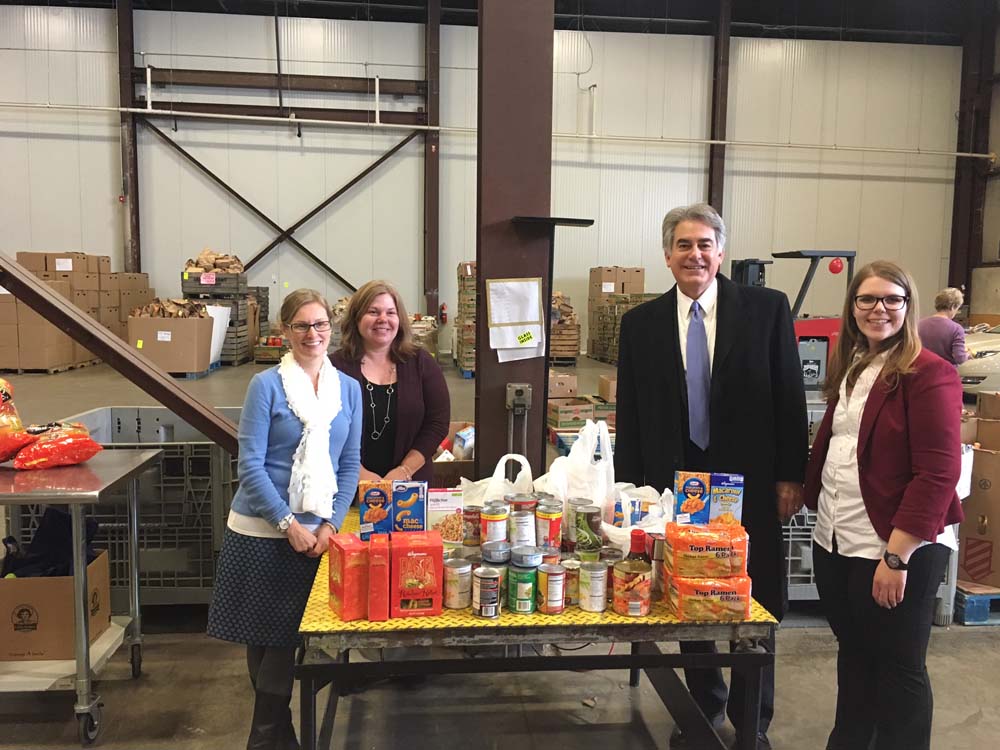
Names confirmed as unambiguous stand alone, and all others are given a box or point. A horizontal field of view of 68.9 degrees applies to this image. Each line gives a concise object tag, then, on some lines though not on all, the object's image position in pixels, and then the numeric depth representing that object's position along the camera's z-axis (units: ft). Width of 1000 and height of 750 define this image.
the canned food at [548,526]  5.76
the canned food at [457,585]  5.41
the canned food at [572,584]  5.54
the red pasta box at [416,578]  5.30
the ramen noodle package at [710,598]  5.33
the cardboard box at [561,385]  22.31
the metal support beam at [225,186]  35.24
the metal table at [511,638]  5.17
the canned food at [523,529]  5.70
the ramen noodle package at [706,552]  5.31
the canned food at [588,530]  5.86
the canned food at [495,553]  5.57
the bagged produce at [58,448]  8.44
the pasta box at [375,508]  6.07
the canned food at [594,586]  5.44
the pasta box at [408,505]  5.98
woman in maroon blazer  5.89
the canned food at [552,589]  5.35
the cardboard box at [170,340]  28.17
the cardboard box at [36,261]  30.07
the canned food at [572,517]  6.04
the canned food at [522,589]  5.37
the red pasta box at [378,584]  5.25
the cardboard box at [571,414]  19.30
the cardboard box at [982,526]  11.21
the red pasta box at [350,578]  5.23
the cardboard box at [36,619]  8.34
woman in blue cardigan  6.60
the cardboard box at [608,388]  21.31
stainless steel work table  7.52
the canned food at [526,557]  5.42
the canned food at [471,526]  5.91
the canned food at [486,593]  5.27
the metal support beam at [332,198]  36.14
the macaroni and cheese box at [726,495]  6.21
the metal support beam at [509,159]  8.90
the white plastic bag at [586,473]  6.28
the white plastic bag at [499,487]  6.42
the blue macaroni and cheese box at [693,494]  6.14
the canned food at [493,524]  5.64
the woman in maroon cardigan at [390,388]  8.11
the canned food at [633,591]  5.40
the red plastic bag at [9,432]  8.45
